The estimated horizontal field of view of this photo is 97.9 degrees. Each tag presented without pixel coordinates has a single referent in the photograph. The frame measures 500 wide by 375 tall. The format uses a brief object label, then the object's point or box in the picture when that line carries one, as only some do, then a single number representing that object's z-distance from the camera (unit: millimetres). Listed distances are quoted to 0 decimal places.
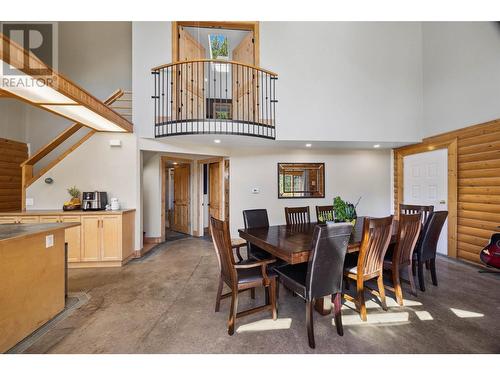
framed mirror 5328
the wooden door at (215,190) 5469
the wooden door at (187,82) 4227
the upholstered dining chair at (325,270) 1763
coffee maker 3707
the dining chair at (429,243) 2701
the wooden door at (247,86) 4305
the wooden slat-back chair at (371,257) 2025
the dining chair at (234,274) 1923
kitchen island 1720
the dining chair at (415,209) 3297
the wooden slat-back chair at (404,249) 2375
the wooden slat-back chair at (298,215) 3508
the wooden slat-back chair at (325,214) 3436
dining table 1915
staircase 3717
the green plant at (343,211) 2898
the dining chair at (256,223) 2855
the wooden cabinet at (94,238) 3471
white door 4172
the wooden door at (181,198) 6148
